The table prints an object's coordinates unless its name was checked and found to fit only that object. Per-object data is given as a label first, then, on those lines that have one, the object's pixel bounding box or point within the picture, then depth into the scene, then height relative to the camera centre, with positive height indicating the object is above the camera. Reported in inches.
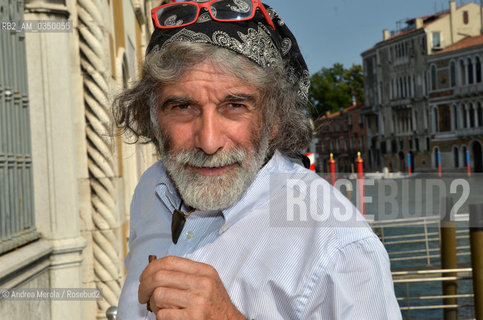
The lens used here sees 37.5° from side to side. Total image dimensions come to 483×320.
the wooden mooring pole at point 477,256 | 221.6 -34.6
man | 48.7 -3.2
